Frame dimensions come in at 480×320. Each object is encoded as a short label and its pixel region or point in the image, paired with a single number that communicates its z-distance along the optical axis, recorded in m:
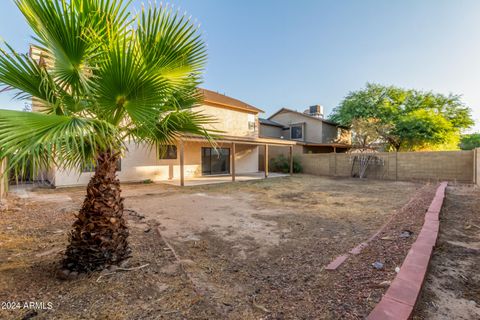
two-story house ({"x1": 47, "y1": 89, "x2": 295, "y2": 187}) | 11.89
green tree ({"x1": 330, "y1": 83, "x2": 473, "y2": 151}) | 18.22
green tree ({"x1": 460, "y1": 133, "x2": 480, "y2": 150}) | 36.47
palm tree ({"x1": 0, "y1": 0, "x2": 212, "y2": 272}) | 2.10
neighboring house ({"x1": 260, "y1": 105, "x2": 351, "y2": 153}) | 21.97
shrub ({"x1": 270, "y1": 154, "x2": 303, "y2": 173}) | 18.42
